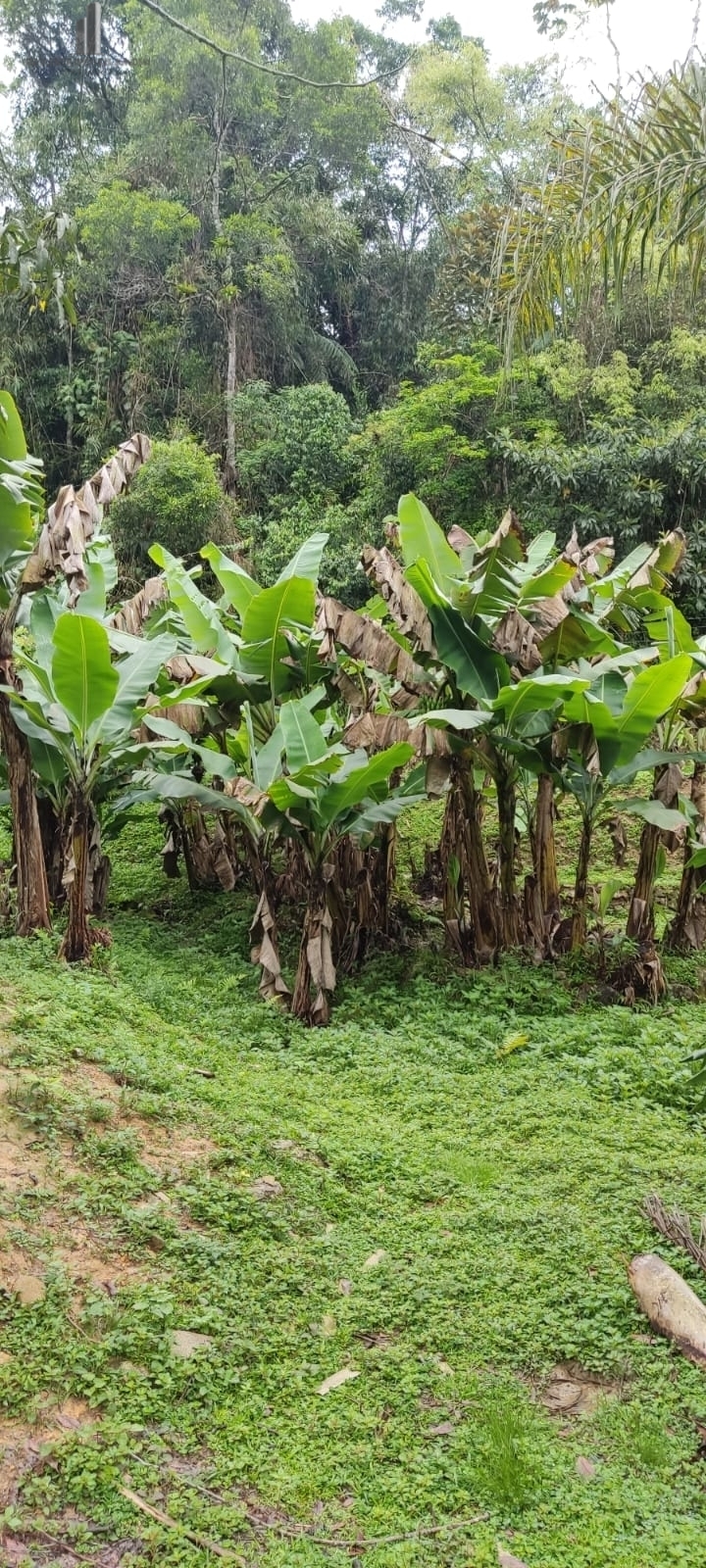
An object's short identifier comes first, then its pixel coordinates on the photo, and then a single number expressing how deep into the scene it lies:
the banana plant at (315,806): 5.50
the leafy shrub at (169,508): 16.11
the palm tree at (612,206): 5.50
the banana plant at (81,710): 5.37
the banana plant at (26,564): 5.39
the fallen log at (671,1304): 2.85
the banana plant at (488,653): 5.56
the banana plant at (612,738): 5.45
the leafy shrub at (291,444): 18.17
